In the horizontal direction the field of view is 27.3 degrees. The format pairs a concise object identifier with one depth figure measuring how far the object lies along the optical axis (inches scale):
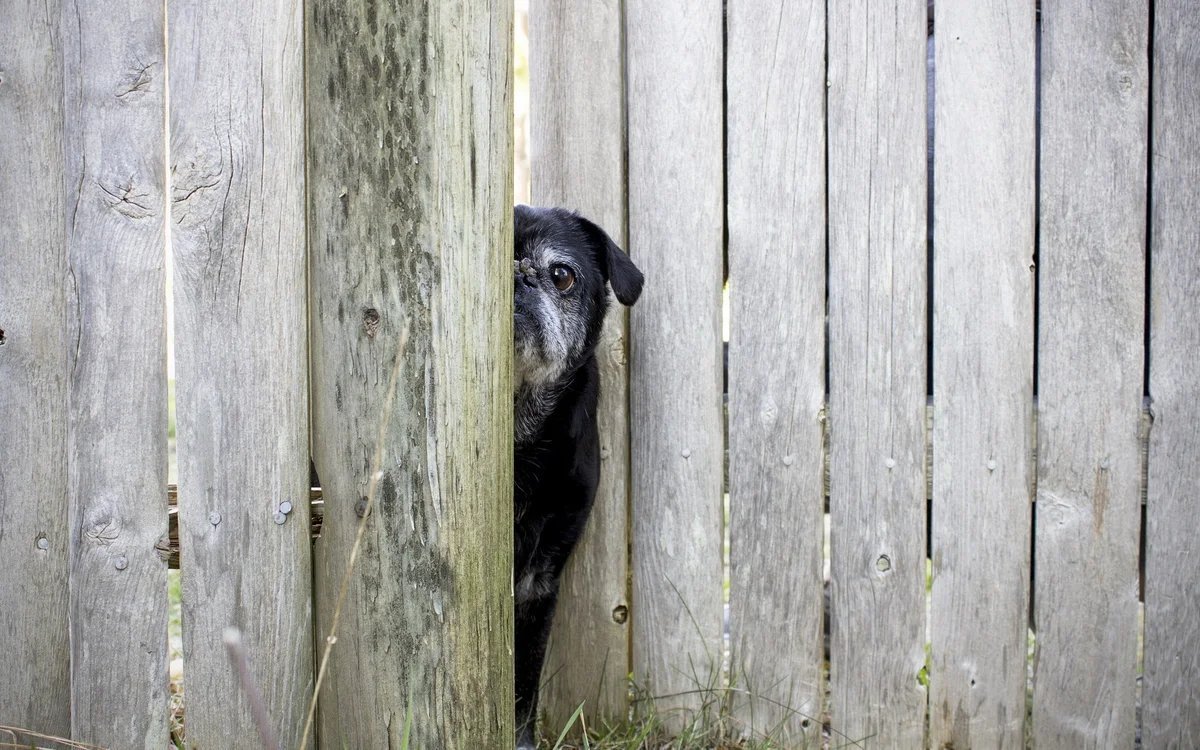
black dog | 91.1
